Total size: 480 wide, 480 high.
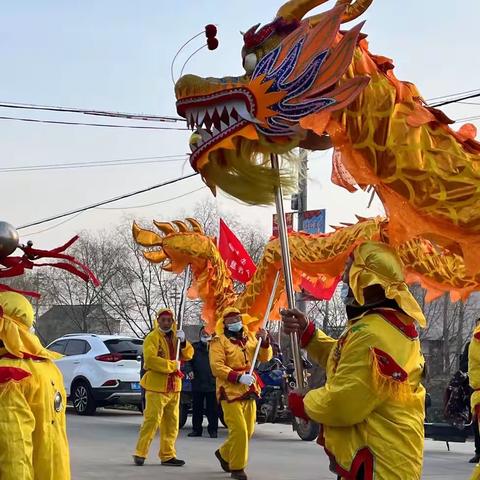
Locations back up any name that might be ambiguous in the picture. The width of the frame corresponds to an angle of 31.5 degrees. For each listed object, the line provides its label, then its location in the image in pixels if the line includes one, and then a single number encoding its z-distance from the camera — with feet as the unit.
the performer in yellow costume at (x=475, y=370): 21.25
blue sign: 52.42
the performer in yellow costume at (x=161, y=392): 30.96
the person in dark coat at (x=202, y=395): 41.32
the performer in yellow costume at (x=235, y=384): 28.09
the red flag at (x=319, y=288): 35.99
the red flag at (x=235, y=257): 38.65
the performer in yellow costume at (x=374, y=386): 12.50
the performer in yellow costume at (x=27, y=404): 13.07
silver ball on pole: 13.80
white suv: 49.29
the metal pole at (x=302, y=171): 15.47
